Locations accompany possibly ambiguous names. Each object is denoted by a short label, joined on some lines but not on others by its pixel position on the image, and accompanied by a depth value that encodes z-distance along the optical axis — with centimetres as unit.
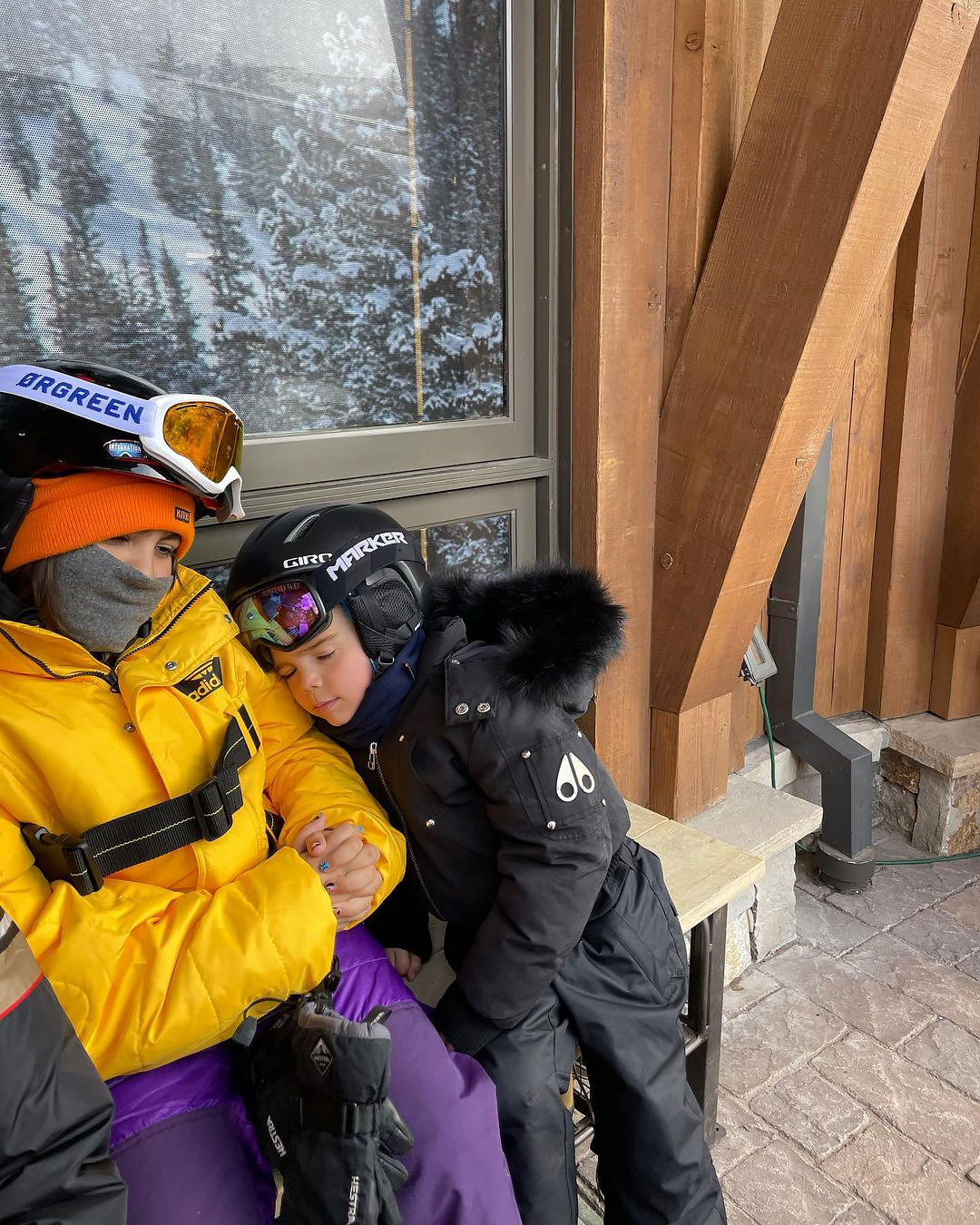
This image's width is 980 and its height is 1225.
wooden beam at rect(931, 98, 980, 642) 381
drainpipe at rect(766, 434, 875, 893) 357
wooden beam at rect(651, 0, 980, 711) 205
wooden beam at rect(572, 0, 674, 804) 230
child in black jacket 168
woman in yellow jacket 130
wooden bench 224
